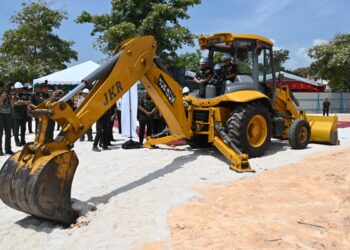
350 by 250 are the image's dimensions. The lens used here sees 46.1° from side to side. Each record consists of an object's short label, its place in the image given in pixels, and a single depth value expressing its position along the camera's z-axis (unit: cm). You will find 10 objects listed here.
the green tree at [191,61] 3881
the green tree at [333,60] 3581
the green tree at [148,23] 2130
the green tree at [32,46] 3272
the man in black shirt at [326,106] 2792
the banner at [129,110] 1108
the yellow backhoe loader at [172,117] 470
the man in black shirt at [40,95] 1147
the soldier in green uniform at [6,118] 951
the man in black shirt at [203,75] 915
